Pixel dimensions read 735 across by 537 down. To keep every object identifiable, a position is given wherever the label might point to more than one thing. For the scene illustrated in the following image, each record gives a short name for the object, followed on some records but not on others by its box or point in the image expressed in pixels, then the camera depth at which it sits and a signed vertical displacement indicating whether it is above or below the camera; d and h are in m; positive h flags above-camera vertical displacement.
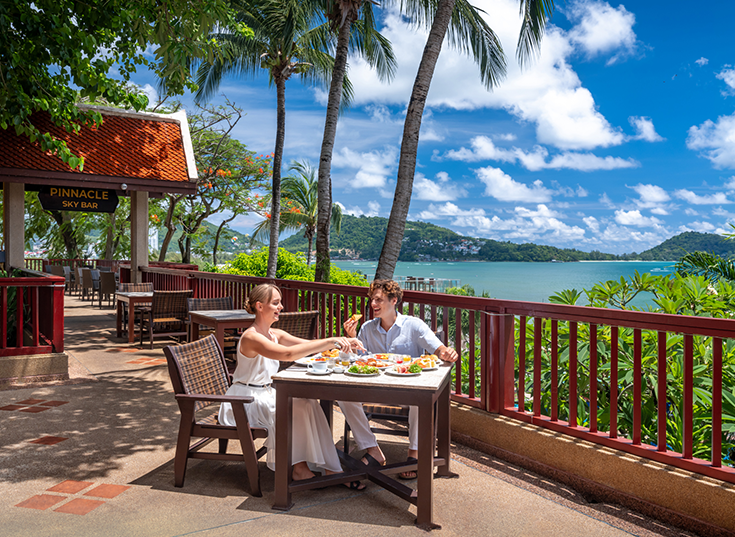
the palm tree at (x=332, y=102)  10.32 +3.24
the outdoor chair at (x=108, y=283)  14.13 -0.36
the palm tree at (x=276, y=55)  13.82 +6.48
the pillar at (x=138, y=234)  11.70 +0.78
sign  10.80 +1.41
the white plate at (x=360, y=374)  3.07 -0.59
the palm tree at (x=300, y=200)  34.30 +4.49
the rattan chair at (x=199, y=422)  3.32 -0.92
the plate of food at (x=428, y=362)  3.28 -0.56
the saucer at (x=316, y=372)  3.12 -0.59
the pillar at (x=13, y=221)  10.48 +0.94
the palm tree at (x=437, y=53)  7.67 +3.87
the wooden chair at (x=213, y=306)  7.03 -0.48
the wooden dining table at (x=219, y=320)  6.08 -0.58
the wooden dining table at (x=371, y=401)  2.95 -0.77
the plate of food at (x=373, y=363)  3.25 -0.56
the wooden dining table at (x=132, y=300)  8.85 -0.50
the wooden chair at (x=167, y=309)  8.39 -0.63
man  3.65 -0.47
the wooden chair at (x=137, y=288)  9.48 -0.33
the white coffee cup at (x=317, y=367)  3.15 -0.57
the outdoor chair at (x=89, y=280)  15.73 -0.33
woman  3.34 -0.79
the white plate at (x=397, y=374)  3.08 -0.59
